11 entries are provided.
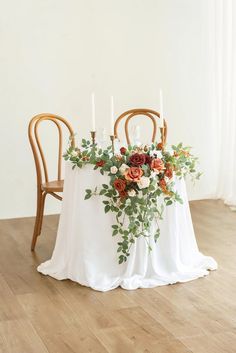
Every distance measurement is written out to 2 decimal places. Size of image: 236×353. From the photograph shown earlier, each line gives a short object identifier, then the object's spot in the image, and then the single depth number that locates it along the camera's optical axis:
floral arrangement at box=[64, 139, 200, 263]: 3.26
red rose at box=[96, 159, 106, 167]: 3.36
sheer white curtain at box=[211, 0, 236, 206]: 5.63
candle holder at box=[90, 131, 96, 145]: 3.47
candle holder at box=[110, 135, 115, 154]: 3.35
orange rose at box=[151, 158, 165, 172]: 3.28
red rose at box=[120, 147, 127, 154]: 3.34
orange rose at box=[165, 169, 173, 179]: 3.34
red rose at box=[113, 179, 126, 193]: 3.24
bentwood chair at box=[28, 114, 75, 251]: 4.16
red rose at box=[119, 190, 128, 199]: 3.26
